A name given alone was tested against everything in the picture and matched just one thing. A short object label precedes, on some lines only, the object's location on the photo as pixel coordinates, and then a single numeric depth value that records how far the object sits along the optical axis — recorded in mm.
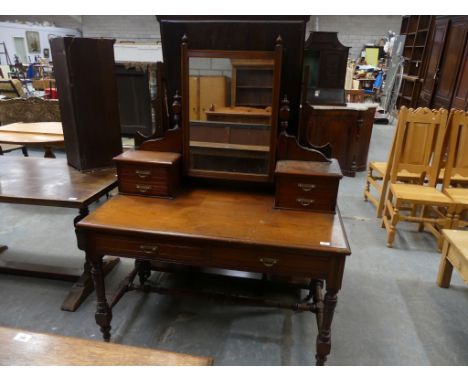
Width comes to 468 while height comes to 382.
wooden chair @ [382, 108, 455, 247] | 2788
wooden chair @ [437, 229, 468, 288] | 1978
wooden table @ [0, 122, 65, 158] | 2875
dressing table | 1436
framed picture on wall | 11273
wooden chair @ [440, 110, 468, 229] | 2777
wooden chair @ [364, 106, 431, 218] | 2889
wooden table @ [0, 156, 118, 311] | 1810
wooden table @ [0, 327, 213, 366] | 1054
